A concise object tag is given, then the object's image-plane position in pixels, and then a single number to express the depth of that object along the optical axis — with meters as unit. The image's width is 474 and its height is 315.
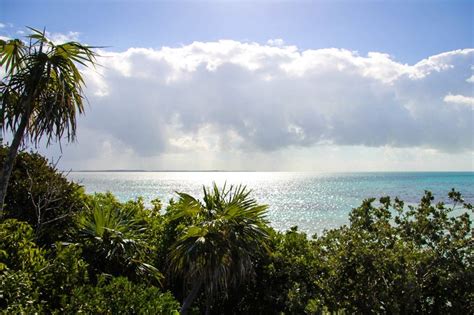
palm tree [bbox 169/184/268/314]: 9.23
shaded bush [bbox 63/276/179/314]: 5.54
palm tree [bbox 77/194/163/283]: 9.25
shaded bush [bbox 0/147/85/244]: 9.83
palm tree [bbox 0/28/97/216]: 7.42
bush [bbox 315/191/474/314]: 8.42
